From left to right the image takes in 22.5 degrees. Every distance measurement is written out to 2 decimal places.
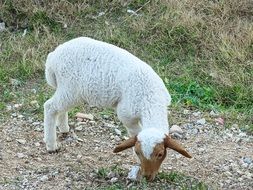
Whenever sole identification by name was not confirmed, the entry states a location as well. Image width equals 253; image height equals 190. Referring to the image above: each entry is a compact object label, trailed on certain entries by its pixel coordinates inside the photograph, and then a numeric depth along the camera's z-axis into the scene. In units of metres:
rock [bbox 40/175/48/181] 4.95
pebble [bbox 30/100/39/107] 6.29
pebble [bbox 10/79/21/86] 6.77
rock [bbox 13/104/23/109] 6.25
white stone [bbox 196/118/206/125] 6.04
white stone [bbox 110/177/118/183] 4.89
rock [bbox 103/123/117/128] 5.96
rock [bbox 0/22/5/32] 7.84
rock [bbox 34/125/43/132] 5.86
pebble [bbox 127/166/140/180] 4.80
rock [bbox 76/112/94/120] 6.05
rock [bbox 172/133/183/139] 5.80
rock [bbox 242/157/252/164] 5.32
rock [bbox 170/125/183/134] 5.84
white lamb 4.69
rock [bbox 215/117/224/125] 6.04
